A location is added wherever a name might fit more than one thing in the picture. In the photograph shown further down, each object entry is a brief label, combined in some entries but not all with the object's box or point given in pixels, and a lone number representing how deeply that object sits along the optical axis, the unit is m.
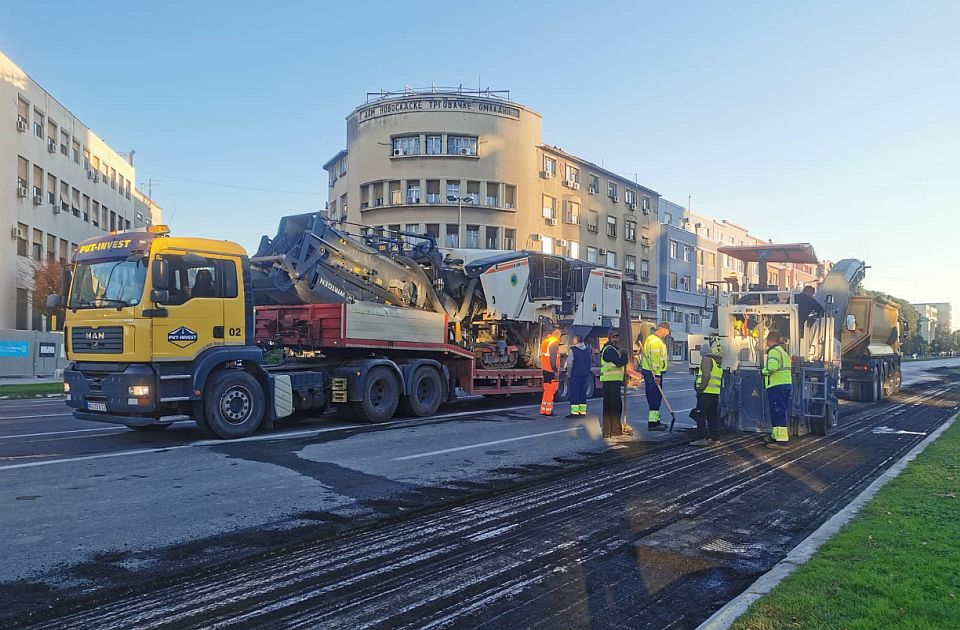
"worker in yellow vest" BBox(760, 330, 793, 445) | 11.15
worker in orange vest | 15.15
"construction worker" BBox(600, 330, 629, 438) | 11.62
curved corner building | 42.31
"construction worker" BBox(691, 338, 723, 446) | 11.08
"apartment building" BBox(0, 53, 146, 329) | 33.03
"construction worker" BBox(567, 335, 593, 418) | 14.37
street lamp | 42.56
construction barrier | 28.80
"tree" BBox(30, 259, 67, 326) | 32.34
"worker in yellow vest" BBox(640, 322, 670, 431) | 12.68
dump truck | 19.78
